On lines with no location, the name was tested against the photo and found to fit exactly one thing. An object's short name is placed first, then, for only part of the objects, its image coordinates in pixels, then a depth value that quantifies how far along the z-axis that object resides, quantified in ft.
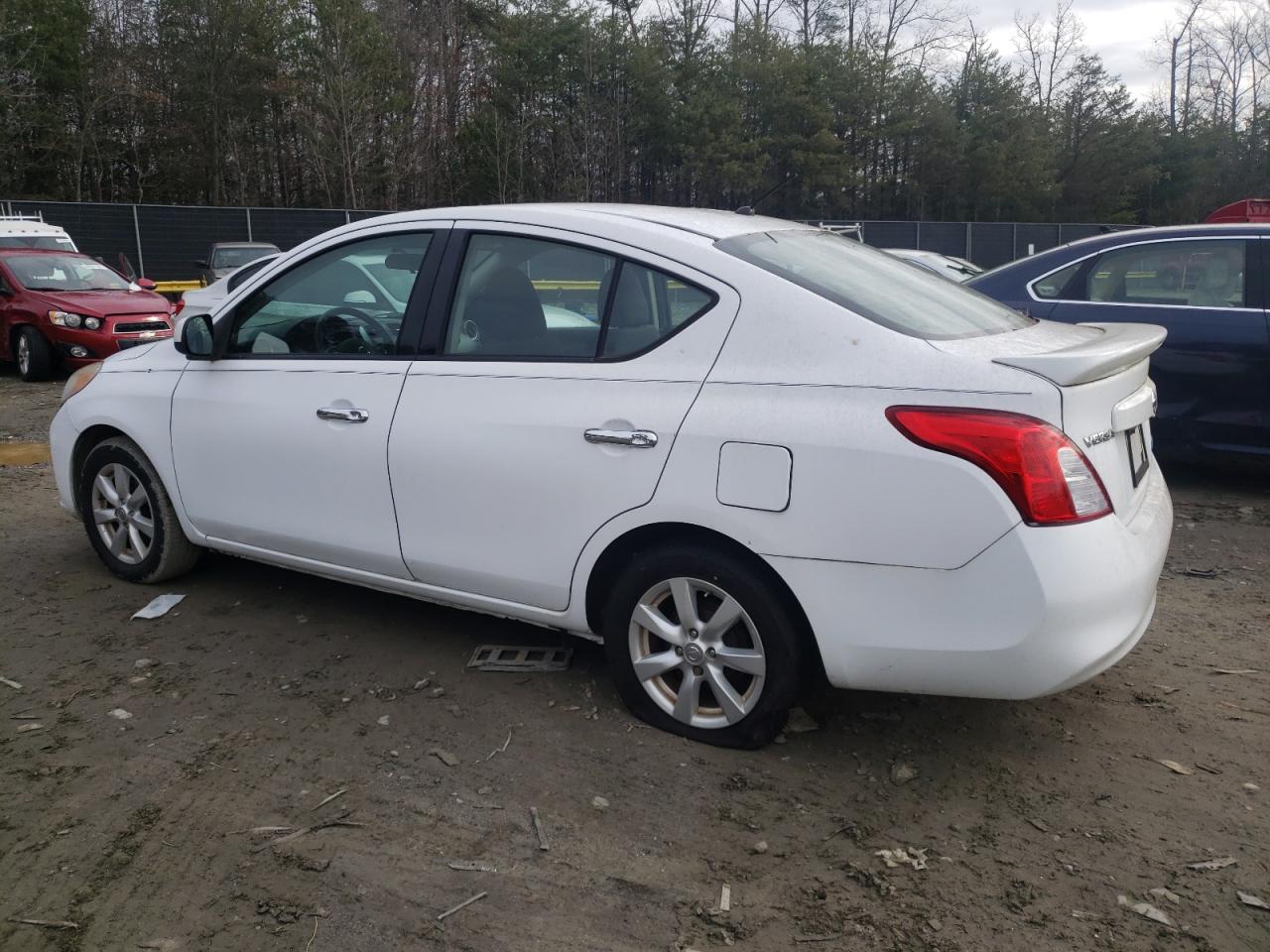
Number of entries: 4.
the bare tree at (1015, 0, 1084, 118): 162.81
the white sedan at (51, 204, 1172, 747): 9.56
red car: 41.98
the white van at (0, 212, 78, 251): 50.85
